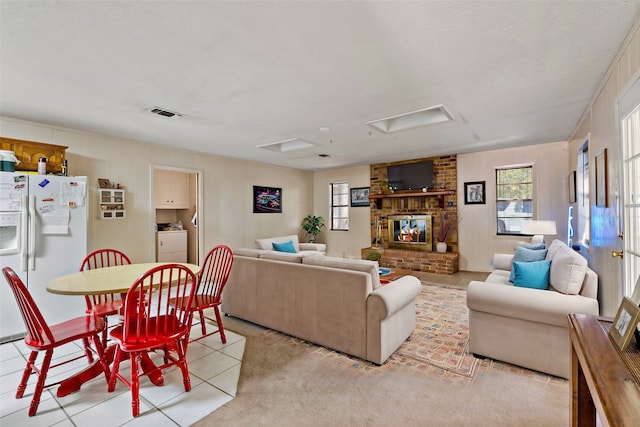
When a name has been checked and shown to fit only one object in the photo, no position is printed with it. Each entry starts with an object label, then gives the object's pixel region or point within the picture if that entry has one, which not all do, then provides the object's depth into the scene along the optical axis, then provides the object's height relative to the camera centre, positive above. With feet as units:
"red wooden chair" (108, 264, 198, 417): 6.07 -2.62
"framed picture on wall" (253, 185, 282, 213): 21.77 +1.29
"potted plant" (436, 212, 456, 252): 20.10 -1.06
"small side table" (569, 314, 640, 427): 2.49 -1.61
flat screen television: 20.75 +2.92
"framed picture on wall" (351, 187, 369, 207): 24.36 +1.63
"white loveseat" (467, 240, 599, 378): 7.16 -2.57
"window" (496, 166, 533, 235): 17.87 +1.08
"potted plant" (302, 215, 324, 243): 25.76 -0.80
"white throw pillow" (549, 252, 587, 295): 7.40 -1.51
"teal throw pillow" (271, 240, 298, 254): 17.54 -1.86
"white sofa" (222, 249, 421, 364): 8.05 -2.62
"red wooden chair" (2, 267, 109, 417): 5.99 -2.63
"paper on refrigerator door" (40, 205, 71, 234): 10.69 -0.09
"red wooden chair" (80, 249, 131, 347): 7.84 -2.58
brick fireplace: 19.95 +0.05
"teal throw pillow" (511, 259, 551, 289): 8.26 -1.70
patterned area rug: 8.14 -4.01
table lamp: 14.06 -0.61
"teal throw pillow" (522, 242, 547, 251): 12.37 -1.34
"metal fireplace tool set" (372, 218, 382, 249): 23.36 -1.38
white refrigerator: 10.00 -0.74
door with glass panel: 5.90 +0.59
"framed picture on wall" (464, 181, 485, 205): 19.15 +1.50
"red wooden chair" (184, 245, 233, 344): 8.86 -2.57
